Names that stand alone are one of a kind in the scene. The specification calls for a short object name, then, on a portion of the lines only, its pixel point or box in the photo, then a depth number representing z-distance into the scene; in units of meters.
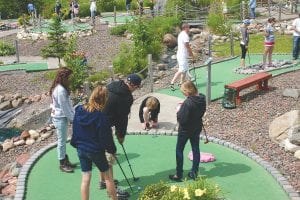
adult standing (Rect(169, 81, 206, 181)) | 6.86
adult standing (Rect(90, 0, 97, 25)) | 27.55
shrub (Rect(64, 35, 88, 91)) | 13.47
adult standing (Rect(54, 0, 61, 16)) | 29.95
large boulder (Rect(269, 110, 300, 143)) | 8.77
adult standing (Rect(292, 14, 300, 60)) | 15.48
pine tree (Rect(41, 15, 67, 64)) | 18.45
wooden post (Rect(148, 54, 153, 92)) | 12.15
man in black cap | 6.68
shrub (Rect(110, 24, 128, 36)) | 24.55
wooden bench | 10.91
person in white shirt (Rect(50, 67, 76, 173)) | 7.21
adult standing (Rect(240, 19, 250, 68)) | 13.73
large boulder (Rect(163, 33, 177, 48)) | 20.34
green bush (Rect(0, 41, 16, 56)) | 23.25
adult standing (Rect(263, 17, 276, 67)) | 13.67
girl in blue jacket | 5.98
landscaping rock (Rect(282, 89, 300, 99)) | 11.32
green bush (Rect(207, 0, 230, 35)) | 21.25
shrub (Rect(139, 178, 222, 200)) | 5.55
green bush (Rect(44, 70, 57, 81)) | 16.72
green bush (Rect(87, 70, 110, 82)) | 15.02
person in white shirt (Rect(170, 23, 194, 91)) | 11.41
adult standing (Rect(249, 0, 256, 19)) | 23.94
